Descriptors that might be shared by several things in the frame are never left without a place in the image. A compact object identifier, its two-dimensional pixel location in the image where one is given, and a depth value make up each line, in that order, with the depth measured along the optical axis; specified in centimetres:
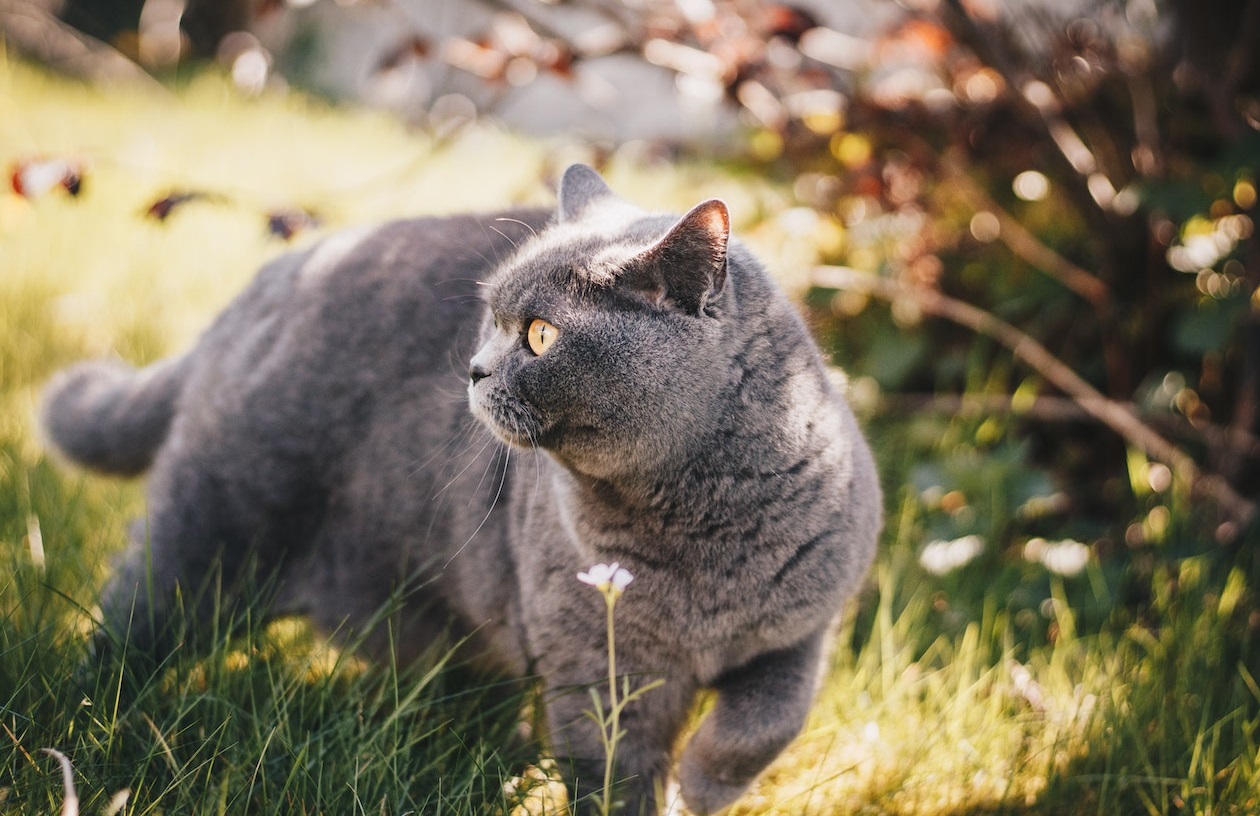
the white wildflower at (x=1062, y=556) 256
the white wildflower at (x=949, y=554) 256
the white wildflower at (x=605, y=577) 121
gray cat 151
